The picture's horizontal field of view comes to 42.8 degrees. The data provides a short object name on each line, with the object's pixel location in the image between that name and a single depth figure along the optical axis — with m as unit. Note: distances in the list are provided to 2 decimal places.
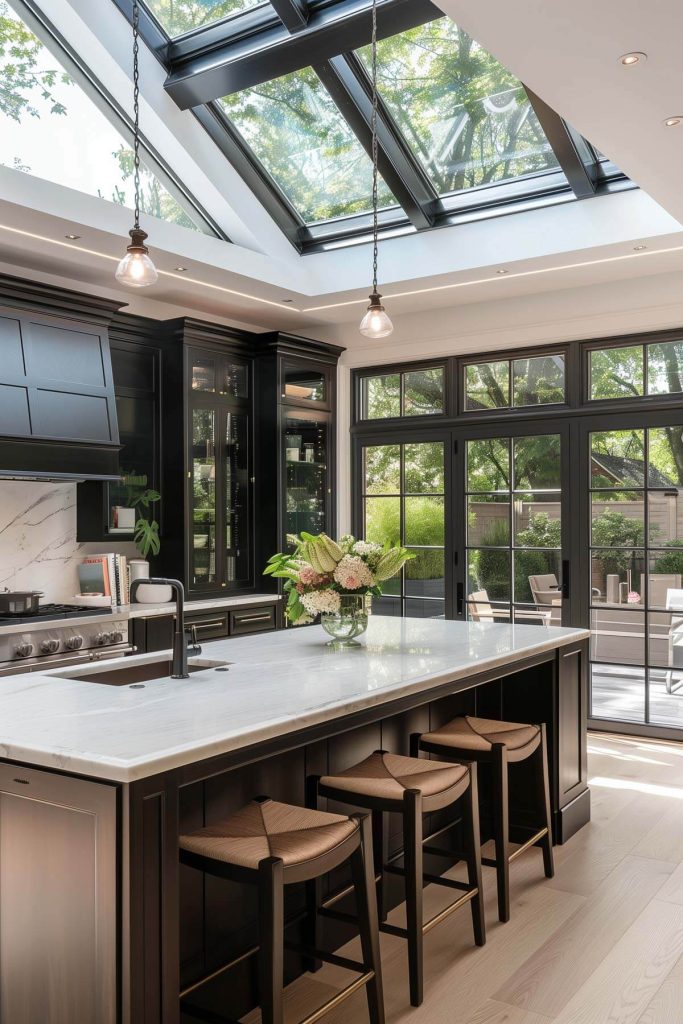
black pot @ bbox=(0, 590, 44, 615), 4.49
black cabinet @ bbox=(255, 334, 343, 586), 6.14
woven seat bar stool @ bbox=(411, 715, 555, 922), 3.08
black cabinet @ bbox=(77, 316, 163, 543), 5.29
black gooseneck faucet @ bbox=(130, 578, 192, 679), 2.75
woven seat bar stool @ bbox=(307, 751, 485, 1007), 2.54
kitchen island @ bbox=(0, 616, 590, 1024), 1.83
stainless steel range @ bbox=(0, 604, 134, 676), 4.25
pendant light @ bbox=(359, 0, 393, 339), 3.67
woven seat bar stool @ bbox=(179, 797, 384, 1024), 1.97
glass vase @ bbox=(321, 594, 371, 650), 3.41
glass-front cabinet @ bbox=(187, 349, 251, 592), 5.72
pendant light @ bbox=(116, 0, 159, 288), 2.92
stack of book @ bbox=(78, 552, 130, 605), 5.26
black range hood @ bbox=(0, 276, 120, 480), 4.50
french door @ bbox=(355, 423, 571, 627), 5.88
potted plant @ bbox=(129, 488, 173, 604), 5.41
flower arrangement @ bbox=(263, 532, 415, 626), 3.30
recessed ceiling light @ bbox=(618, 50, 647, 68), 2.66
